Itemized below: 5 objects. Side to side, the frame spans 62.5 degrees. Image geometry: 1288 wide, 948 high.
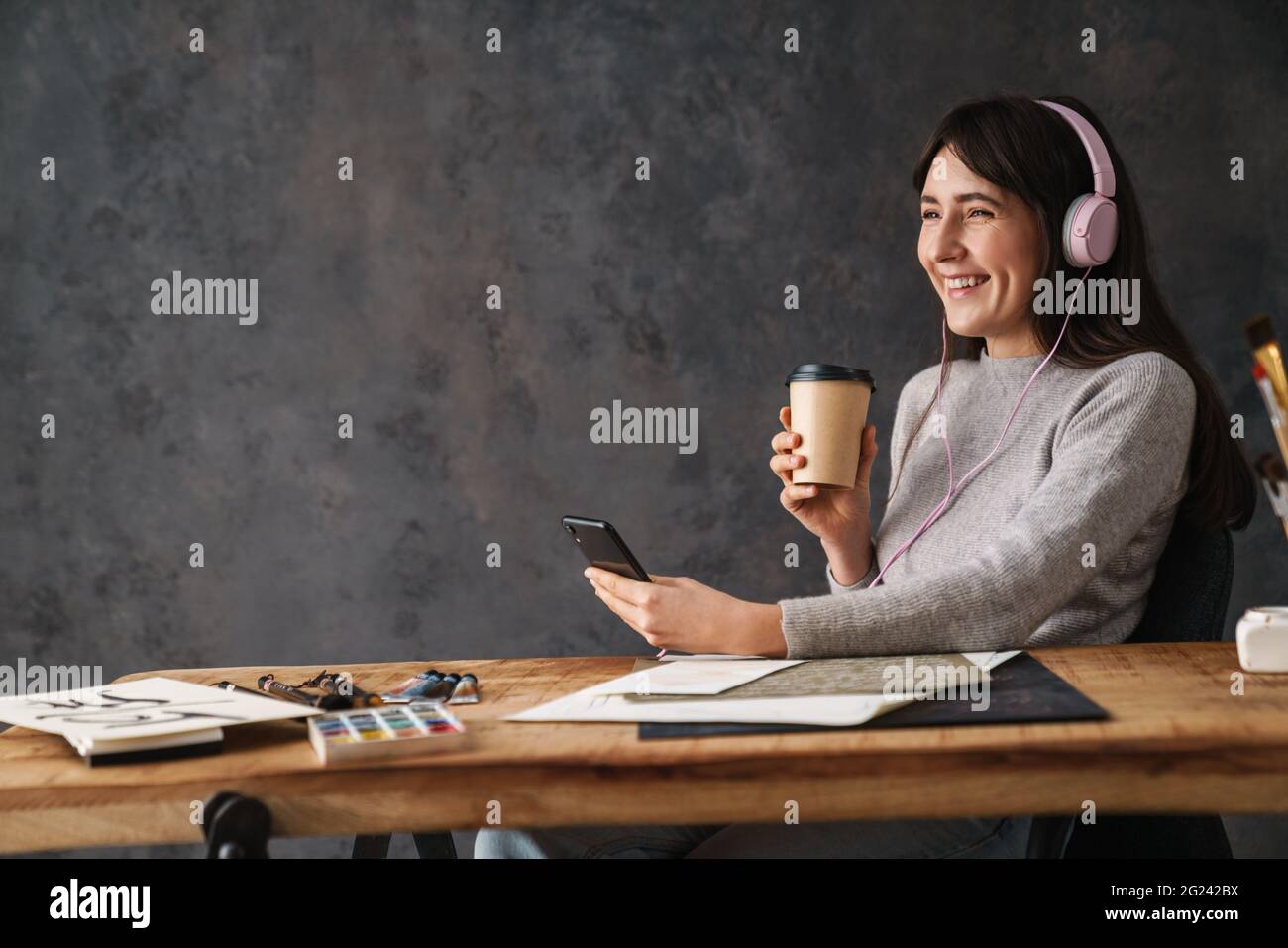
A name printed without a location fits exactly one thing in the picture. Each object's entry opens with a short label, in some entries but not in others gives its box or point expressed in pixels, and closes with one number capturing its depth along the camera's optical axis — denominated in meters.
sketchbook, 0.93
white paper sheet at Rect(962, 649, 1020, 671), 1.12
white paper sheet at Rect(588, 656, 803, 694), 1.08
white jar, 1.08
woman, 1.19
